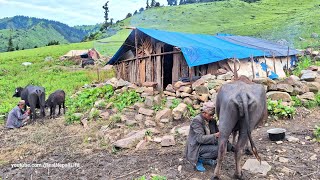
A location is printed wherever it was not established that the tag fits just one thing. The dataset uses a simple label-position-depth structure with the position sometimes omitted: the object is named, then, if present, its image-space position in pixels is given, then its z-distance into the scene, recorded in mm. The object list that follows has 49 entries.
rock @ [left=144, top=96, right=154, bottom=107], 8037
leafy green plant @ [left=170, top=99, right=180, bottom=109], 7730
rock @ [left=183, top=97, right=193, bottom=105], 7753
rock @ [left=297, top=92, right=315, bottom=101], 7364
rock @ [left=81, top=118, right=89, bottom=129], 7442
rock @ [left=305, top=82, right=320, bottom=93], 8082
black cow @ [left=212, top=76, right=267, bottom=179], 3849
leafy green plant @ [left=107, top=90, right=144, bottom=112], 8348
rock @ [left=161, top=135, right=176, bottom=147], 5628
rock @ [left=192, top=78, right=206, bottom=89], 8126
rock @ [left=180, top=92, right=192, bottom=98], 7976
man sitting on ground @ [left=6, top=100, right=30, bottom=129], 7853
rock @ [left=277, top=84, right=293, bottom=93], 7591
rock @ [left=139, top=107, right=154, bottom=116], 7476
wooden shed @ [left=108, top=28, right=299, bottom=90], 9336
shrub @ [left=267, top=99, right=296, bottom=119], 6481
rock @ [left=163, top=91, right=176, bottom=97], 8424
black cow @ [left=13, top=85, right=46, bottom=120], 8312
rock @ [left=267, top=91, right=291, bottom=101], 7293
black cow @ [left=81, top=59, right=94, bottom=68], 22899
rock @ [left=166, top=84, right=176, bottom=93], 8594
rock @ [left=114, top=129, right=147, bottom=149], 5763
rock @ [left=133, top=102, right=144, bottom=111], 7922
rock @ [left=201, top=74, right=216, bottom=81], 8319
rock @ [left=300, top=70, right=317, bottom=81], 8554
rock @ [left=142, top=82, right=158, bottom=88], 9161
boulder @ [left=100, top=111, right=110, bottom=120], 7738
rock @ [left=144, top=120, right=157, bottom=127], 6940
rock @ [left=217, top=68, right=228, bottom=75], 9018
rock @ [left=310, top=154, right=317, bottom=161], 4609
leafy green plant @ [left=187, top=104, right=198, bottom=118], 7311
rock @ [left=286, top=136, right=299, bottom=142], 5274
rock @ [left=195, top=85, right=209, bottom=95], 7788
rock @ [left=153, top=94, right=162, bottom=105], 8088
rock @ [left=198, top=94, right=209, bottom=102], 7576
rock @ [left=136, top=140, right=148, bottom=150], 5676
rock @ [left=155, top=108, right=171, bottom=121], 7052
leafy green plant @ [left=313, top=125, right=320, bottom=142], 5317
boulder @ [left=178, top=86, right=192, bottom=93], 8115
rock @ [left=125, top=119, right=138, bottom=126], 7064
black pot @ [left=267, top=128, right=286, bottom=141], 5289
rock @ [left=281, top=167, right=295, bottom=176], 4218
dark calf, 8653
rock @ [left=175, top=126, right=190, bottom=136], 6134
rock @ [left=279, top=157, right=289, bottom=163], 4553
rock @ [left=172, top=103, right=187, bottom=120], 7076
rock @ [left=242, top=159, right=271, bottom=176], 4234
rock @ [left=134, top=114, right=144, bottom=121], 7283
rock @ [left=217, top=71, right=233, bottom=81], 8384
